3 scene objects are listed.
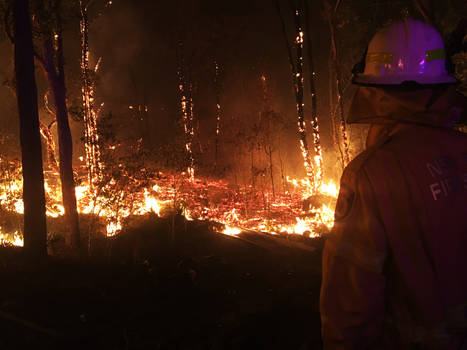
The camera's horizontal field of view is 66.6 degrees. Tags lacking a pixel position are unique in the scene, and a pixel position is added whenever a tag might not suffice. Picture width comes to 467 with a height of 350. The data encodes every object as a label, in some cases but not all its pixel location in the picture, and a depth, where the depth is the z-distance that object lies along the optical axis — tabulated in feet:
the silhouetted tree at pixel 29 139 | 22.85
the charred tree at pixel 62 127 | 32.35
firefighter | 4.81
